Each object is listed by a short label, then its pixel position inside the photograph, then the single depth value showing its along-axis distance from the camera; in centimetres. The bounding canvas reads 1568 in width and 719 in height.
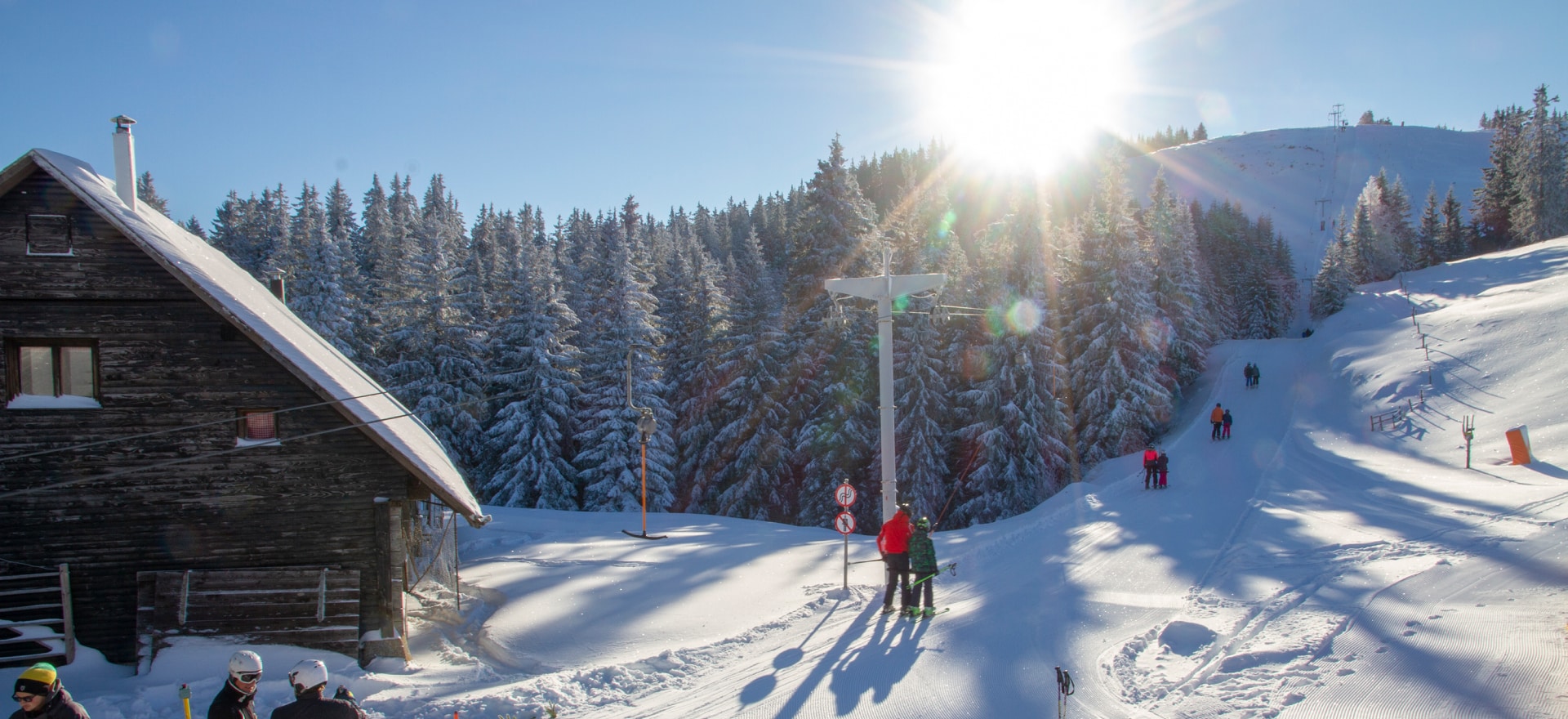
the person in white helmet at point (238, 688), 567
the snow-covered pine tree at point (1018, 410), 3253
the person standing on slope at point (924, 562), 1176
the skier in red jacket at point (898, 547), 1210
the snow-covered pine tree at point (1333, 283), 6781
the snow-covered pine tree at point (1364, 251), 7862
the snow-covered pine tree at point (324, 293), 3575
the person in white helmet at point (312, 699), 525
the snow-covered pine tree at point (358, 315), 3725
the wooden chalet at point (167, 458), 1156
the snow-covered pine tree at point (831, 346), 3362
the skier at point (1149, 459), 2330
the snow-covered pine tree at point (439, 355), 3531
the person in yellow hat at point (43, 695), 514
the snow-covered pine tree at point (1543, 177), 5972
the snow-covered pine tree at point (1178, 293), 4278
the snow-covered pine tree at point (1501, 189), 6806
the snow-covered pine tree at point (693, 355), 3825
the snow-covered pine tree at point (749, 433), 3512
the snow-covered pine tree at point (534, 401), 3547
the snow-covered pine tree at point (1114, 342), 3372
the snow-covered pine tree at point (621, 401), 3531
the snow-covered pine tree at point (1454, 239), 7181
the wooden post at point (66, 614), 1152
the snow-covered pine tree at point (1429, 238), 7294
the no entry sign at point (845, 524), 1450
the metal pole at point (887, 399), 1694
